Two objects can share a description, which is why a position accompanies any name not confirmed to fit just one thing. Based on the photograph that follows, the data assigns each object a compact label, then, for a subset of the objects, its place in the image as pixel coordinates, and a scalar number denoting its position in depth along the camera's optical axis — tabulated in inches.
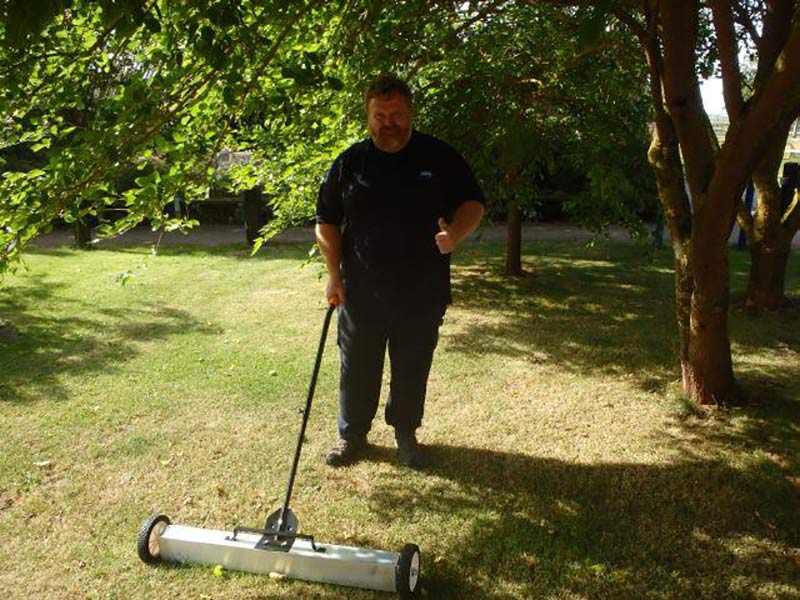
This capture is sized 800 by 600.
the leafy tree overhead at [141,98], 117.1
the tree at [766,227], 271.4
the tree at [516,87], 190.9
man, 134.4
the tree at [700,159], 154.6
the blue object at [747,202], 444.1
